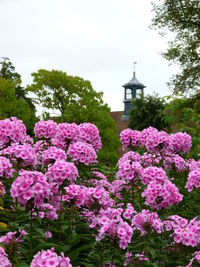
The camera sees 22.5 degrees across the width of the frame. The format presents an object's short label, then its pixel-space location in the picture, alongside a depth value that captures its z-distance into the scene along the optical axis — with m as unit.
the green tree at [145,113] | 38.34
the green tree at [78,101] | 33.00
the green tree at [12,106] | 31.69
